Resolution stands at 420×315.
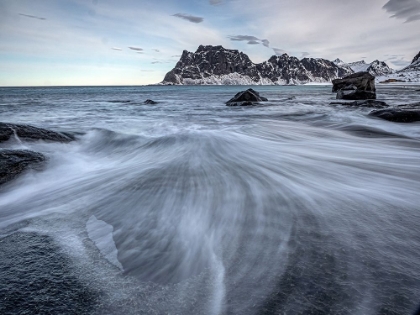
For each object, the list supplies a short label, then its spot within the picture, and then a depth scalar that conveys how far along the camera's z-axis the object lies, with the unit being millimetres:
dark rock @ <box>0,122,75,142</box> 5397
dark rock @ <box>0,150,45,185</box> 3751
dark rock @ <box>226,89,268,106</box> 17678
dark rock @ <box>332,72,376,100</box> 20109
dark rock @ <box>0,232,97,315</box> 1431
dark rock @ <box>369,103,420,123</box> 8703
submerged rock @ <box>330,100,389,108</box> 14430
